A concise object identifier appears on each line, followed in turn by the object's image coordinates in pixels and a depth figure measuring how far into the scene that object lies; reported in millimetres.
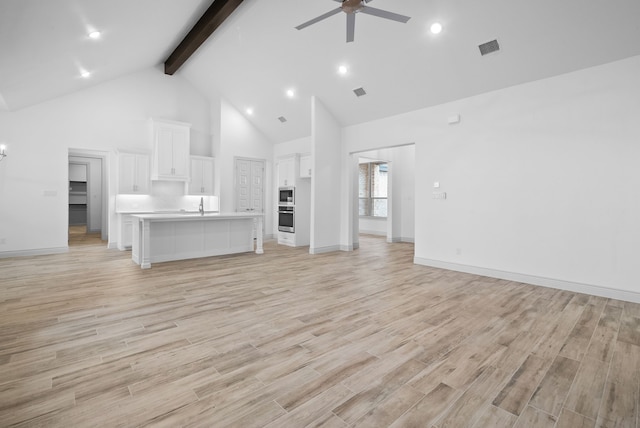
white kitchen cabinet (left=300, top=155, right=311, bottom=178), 7699
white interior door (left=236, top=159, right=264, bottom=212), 8875
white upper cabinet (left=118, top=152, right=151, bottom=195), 7195
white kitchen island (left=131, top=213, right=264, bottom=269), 5332
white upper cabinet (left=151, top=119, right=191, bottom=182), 7512
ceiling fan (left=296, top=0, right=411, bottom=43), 3266
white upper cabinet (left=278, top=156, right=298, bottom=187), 7878
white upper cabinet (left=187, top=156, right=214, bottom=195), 8141
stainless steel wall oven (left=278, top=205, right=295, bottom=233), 7836
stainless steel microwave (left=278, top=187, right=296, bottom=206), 7844
